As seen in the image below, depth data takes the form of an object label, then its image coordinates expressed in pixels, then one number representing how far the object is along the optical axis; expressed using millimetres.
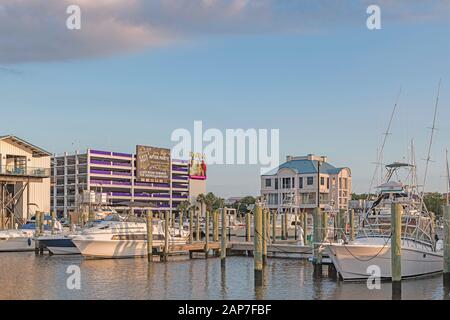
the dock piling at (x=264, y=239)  34181
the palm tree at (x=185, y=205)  140238
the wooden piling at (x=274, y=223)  50234
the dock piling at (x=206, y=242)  41547
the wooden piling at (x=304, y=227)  47125
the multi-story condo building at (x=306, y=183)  110062
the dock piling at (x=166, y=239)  38875
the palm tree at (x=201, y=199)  147512
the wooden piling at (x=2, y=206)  66062
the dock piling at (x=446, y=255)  25938
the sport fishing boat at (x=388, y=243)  27547
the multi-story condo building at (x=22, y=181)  67750
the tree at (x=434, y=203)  98481
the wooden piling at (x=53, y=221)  51322
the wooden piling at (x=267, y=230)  40444
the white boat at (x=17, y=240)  47562
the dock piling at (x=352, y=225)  37531
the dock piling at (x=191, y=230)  44219
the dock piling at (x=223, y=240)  35719
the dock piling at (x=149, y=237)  37594
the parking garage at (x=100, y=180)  136625
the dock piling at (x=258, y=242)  27891
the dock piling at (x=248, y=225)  43938
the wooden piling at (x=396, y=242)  24562
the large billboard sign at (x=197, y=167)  154050
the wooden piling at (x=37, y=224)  50781
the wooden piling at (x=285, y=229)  60300
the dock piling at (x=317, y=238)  31172
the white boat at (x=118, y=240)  40312
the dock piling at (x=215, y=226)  44669
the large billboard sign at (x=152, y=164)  112062
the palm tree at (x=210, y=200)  146250
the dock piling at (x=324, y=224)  31583
